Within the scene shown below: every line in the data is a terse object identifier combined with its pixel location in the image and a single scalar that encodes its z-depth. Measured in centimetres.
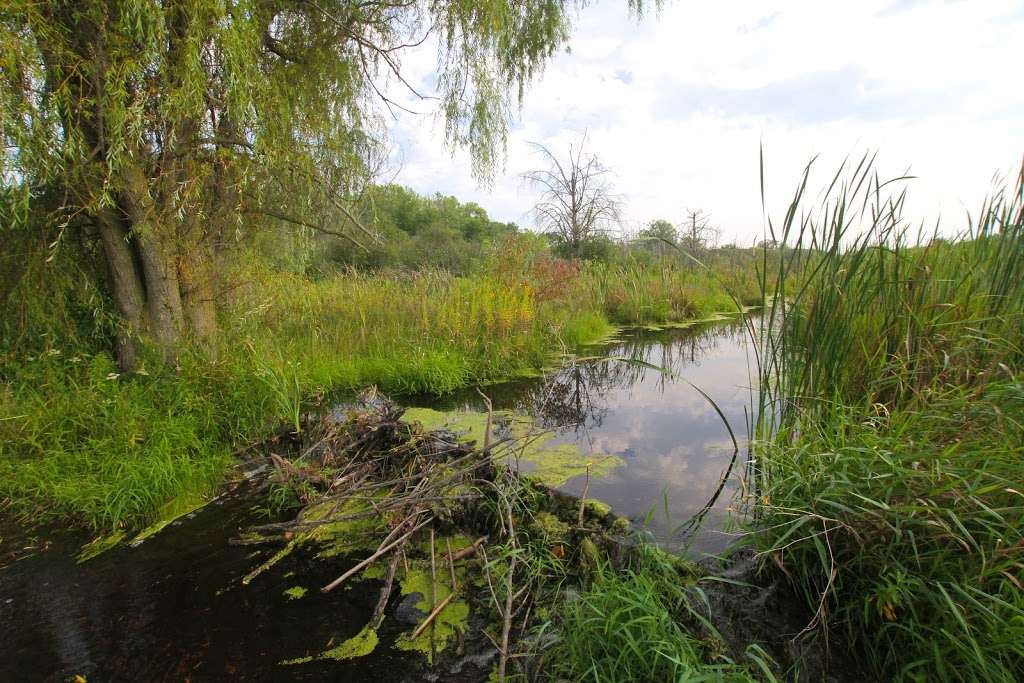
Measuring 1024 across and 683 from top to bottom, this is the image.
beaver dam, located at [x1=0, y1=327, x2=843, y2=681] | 188
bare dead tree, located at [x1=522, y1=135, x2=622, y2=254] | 1467
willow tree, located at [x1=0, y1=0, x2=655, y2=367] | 302
